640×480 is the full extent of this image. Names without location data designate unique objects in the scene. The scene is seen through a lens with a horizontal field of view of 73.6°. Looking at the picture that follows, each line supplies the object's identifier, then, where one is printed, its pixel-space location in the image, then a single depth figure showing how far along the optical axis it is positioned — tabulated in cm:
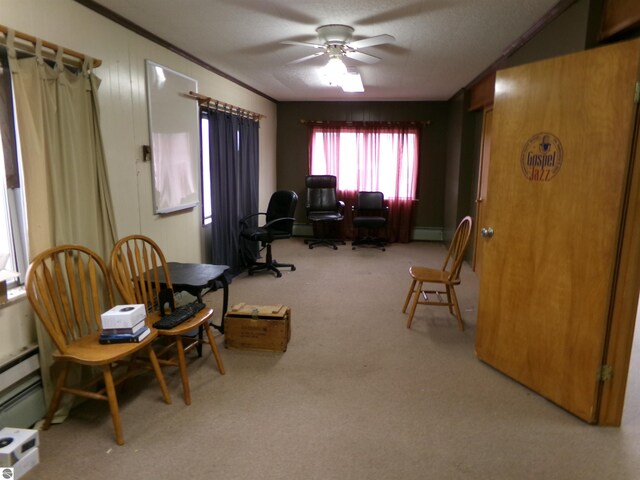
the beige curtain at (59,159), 207
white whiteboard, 335
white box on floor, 174
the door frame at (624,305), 199
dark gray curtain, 439
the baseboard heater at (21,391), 199
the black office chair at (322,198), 664
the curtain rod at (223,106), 397
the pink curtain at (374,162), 691
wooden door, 203
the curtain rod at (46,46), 196
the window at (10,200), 207
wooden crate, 298
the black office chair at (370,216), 646
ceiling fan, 304
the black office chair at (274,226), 486
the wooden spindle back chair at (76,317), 199
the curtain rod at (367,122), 682
